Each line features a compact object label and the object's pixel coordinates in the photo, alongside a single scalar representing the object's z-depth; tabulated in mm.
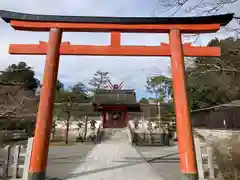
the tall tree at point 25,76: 30670
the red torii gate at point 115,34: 4476
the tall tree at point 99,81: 45620
